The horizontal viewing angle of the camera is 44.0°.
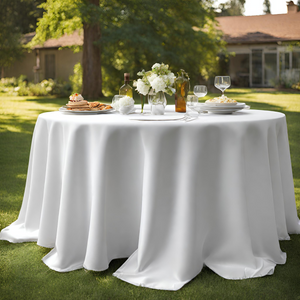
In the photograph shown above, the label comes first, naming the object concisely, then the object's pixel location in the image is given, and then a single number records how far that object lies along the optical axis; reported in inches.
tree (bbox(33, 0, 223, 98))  606.1
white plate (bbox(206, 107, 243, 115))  114.7
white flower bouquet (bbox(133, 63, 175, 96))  111.0
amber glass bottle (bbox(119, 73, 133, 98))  130.0
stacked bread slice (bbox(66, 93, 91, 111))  119.6
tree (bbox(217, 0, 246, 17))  2144.7
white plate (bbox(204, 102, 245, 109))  114.7
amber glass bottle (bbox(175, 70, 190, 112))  123.0
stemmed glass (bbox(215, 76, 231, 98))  129.6
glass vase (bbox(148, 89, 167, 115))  118.2
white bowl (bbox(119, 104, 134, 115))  117.8
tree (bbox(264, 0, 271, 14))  2380.0
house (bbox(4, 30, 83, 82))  967.0
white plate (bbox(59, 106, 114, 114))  116.1
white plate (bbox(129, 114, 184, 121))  101.0
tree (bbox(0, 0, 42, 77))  987.3
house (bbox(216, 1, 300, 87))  946.1
